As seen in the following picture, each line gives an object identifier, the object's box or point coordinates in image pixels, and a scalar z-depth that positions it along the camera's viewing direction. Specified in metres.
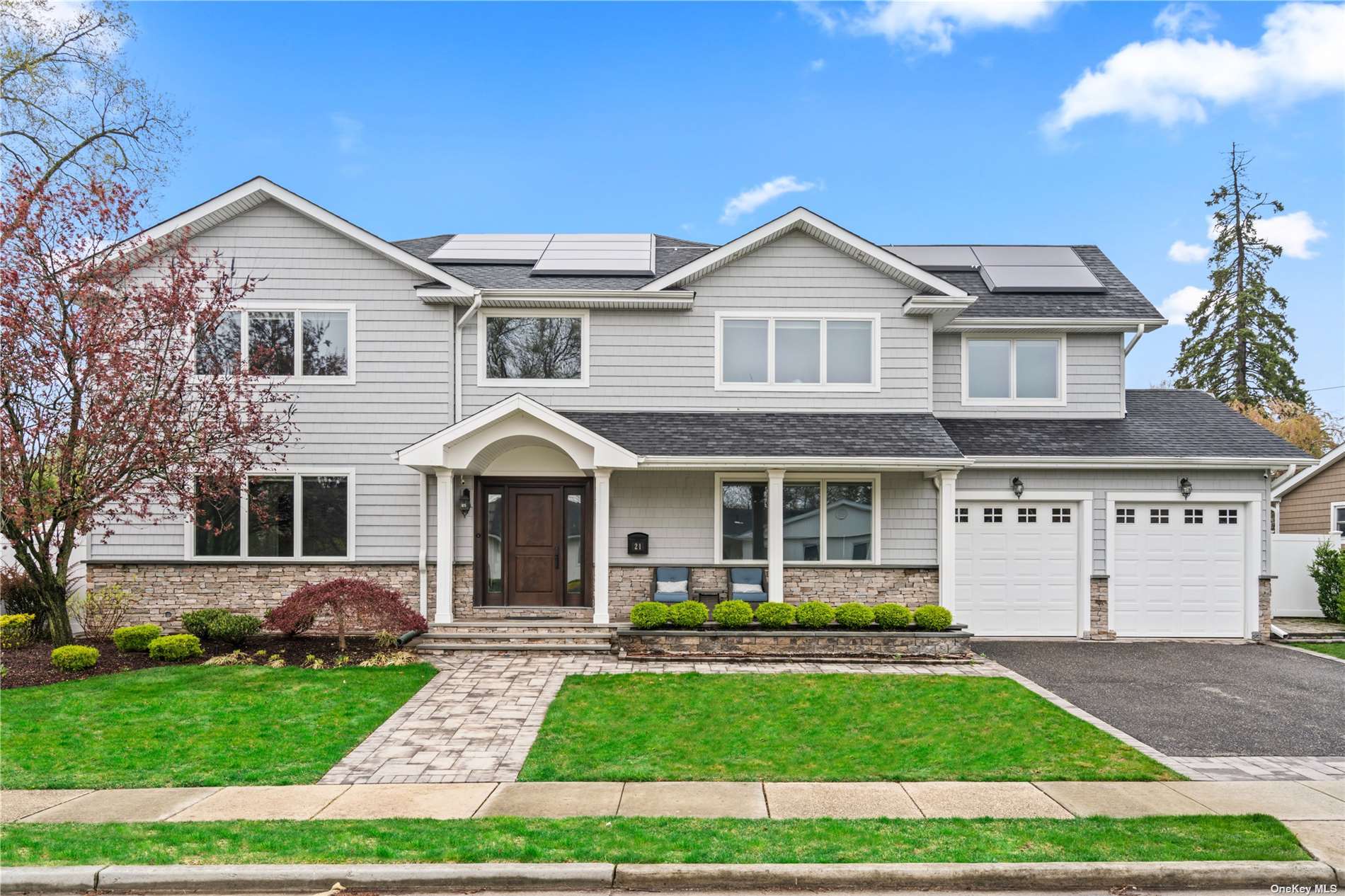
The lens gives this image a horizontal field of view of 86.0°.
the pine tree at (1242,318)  27.89
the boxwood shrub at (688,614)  10.80
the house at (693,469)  12.07
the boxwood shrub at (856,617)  10.88
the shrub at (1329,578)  13.52
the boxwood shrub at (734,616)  10.85
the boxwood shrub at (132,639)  10.45
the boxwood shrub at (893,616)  10.86
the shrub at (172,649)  10.09
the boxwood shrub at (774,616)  10.82
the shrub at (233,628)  10.97
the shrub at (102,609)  11.83
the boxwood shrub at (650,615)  10.76
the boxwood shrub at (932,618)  10.81
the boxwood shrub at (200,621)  11.01
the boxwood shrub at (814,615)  10.88
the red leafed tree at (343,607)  10.24
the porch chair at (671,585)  11.76
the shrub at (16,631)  10.48
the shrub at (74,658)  9.38
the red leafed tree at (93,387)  9.30
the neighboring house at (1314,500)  16.14
